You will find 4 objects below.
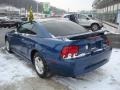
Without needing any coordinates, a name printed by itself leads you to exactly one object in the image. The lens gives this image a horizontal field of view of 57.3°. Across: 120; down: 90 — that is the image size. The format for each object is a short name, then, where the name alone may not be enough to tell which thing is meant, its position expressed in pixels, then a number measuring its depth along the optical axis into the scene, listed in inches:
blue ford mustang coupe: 94.4
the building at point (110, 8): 636.8
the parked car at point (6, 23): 491.5
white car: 393.7
